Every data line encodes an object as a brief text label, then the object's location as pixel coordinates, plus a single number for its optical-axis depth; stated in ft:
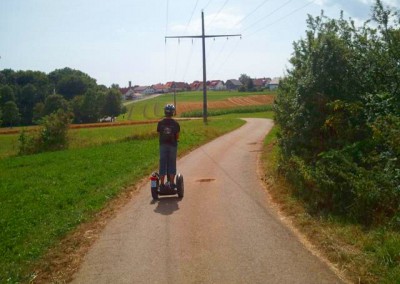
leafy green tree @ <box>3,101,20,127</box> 266.67
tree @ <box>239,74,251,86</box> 515.50
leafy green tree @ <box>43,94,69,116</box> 289.70
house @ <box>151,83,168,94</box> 621.72
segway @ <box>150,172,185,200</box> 32.68
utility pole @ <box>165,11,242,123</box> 122.72
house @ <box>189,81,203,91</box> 574.76
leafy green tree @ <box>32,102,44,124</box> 293.98
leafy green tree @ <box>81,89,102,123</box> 292.20
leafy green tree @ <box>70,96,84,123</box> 290.76
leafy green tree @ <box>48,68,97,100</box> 354.13
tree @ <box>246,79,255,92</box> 440.04
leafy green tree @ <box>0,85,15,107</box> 279.47
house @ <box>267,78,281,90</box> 454.48
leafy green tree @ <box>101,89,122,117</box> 305.53
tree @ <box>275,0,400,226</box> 23.35
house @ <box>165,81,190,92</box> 575.79
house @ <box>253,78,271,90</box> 495.37
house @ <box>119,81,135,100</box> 571.32
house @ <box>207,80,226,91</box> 566.35
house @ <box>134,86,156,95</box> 637.71
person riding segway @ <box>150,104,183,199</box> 32.53
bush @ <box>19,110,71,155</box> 110.32
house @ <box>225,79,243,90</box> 533.63
